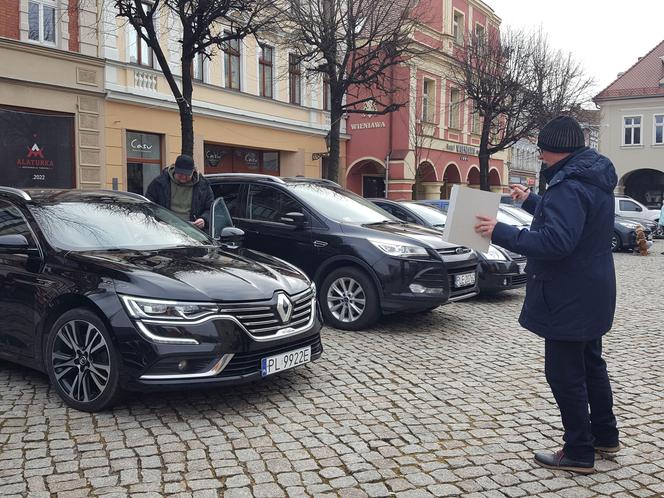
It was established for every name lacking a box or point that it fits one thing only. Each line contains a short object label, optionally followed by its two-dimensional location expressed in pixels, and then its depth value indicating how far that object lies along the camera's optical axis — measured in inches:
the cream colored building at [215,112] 733.3
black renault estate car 171.6
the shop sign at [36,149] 643.5
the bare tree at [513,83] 1025.5
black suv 286.0
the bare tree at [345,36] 667.4
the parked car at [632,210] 1013.7
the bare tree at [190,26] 500.7
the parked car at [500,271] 372.5
